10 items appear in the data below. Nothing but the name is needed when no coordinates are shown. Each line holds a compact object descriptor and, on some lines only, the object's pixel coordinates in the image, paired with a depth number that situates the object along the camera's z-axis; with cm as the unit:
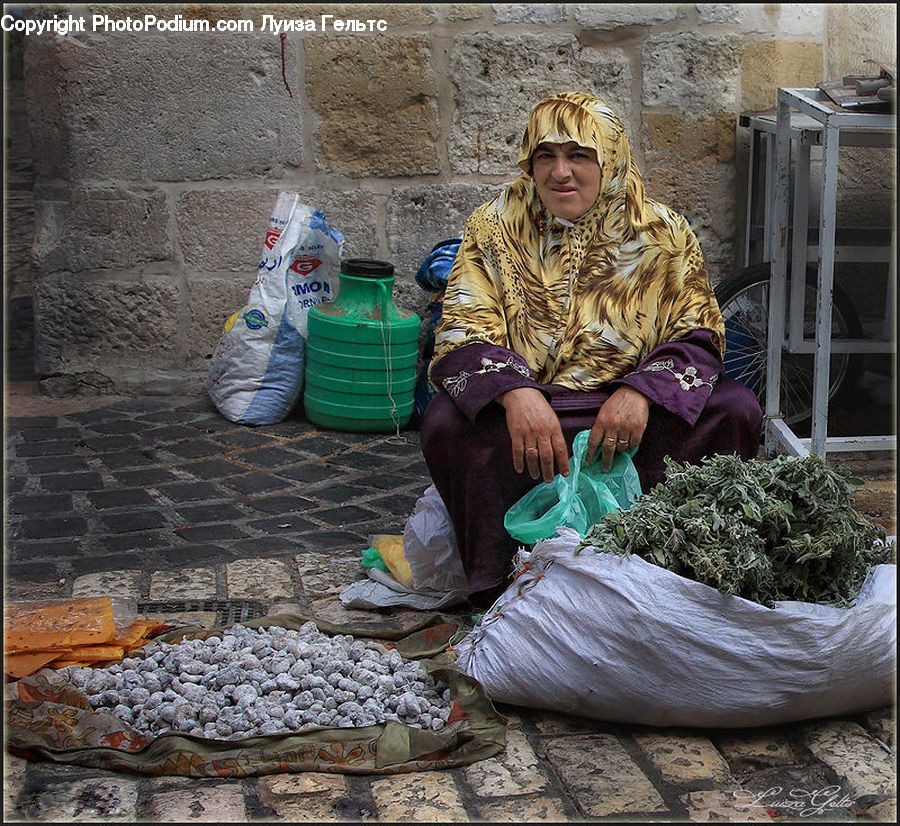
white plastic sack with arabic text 523
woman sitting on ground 330
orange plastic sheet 299
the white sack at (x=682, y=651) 260
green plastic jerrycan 513
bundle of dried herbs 263
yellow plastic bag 356
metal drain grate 338
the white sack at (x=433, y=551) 348
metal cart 428
